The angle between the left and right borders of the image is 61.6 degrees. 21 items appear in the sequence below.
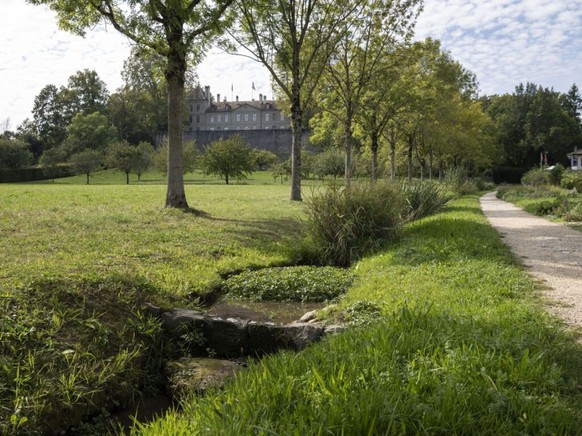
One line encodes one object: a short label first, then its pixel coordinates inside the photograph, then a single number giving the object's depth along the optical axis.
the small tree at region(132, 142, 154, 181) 51.94
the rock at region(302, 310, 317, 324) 5.82
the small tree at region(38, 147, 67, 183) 59.44
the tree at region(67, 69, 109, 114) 85.19
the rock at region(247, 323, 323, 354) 5.02
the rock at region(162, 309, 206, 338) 5.42
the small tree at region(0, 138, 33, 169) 58.06
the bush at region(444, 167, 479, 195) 29.35
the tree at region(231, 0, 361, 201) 20.70
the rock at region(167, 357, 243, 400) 4.31
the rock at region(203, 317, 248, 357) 5.32
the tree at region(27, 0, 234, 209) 13.30
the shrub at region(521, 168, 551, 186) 36.00
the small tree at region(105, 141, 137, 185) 50.48
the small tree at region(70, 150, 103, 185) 52.41
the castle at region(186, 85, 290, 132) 109.69
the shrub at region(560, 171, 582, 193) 27.24
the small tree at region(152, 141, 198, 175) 51.19
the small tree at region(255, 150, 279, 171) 67.07
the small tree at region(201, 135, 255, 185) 47.19
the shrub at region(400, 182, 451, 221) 13.55
